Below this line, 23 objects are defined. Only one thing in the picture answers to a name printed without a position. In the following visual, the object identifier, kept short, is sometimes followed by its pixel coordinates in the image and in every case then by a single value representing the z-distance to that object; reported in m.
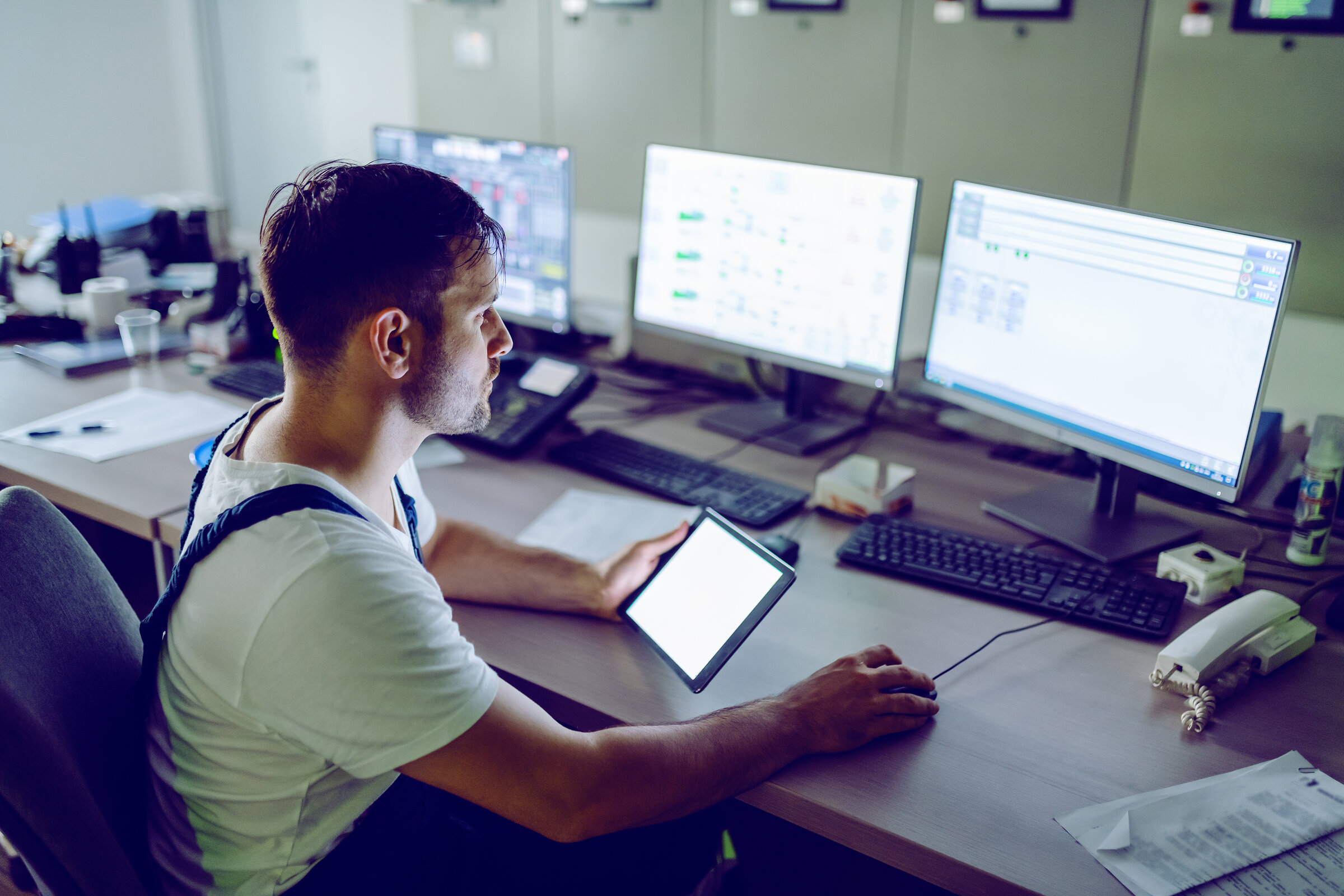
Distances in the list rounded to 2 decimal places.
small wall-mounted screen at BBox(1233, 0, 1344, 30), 1.67
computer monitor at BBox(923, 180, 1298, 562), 1.28
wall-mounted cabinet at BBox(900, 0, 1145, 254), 1.95
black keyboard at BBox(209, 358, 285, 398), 2.09
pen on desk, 1.84
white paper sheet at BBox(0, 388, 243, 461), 1.81
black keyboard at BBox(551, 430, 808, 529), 1.59
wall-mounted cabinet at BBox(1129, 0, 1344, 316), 1.71
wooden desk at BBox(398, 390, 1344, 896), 0.95
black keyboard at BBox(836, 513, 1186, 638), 1.29
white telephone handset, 1.12
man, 0.88
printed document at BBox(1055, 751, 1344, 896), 0.89
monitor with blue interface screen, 2.04
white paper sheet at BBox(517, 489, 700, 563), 1.50
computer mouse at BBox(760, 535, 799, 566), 1.42
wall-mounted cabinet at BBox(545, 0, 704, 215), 2.62
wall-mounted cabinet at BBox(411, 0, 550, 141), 2.94
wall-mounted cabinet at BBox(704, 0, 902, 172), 2.28
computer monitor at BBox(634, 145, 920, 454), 1.73
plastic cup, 2.25
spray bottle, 1.39
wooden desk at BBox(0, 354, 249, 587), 1.58
